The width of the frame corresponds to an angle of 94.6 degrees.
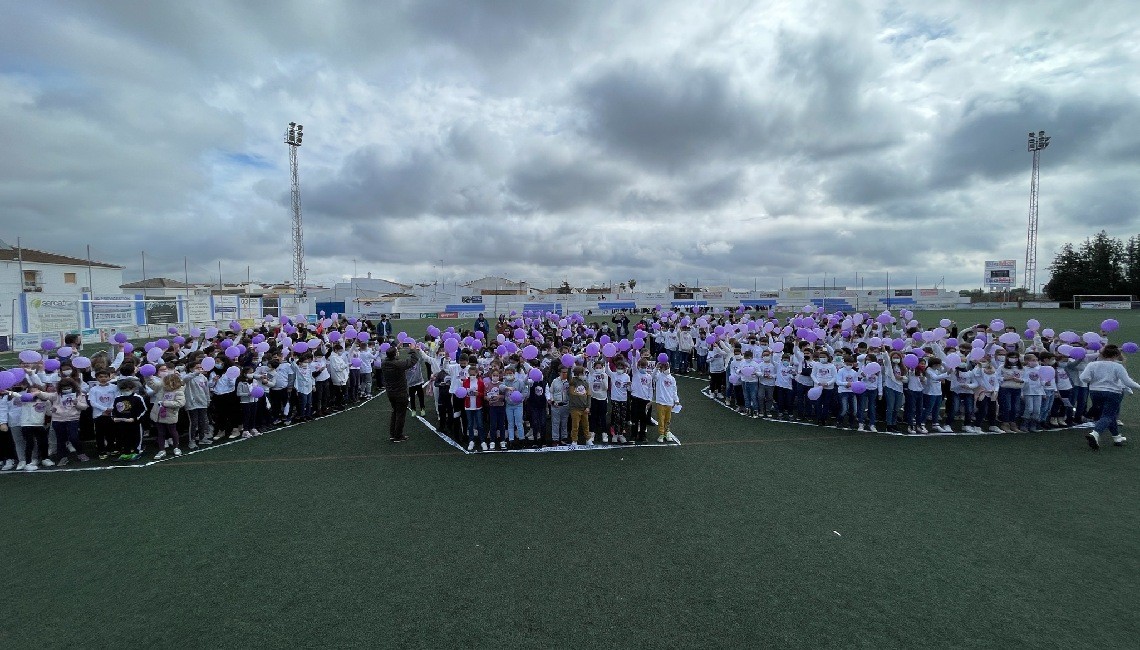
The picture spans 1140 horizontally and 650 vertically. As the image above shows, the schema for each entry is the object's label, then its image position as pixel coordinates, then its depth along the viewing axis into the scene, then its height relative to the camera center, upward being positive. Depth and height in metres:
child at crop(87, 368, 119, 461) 7.47 -1.44
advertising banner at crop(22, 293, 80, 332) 18.84 -0.04
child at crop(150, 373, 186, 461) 7.53 -1.33
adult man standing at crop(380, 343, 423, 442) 8.27 -1.23
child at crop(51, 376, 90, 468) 7.11 -1.36
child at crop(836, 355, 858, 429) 9.01 -1.37
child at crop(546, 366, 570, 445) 8.15 -1.42
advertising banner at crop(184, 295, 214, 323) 25.53 +0.05
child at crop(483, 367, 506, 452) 7.96 -1.44
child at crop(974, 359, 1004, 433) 8.78 -1.45
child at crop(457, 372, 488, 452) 8.07 -1.48
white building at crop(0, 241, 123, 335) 18.64 +2.16
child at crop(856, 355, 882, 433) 8.91 -1.50
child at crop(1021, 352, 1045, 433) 8.67 -1.36
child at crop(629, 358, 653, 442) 8.32 -1.39
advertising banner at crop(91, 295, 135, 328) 21.14 -0.07
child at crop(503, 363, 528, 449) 8.02 -1.44
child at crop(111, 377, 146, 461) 7.45 -1.51
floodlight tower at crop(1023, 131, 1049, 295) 44.75 +13.85
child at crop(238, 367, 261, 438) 8.70 -1.51
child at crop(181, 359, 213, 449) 7.92 -1.35
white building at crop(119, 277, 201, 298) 35.24 +1.76
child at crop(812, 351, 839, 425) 9.24 -1.30
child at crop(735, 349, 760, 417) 10.16 -1.47
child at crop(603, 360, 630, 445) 8.32 -1.53
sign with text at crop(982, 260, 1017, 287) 44.88 +2.87
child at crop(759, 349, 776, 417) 10.05 -1.49
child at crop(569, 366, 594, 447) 7.96 -1.41
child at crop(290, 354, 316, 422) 9.66 -1.38
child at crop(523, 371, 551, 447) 8.26 -1.54
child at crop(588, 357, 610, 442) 8.24 -1.40
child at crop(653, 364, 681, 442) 8.23 -1.37
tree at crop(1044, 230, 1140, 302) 45.03 +3.32
